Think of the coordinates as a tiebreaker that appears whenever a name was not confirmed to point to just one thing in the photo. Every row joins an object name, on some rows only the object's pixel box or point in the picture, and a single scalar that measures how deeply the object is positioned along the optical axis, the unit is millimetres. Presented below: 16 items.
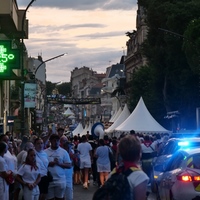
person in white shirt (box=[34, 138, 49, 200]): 13289
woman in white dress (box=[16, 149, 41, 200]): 12742
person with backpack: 6535
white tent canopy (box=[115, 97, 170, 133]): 35250
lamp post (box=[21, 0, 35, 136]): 29616
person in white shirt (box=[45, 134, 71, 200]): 13703
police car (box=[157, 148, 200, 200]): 11797
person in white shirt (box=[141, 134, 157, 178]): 22422
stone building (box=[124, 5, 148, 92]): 94075
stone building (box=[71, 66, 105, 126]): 184450
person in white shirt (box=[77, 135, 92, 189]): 24188
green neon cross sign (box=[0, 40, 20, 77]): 22422
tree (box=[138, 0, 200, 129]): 46875
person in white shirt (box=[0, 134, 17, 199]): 14019
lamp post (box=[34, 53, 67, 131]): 84375
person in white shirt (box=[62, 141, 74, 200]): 14839
